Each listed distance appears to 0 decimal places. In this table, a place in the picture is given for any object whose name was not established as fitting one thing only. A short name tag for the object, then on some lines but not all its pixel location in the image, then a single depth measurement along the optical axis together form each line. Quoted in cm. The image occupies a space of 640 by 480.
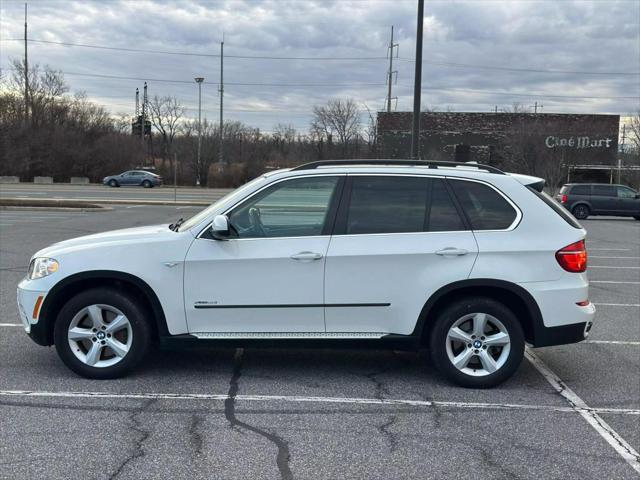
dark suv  2814
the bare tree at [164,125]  8463
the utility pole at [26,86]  6332
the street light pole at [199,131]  5669
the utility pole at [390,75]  5119
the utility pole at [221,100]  5223
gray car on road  5238
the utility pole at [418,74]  1633
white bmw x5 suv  490
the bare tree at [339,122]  6388
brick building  4453
